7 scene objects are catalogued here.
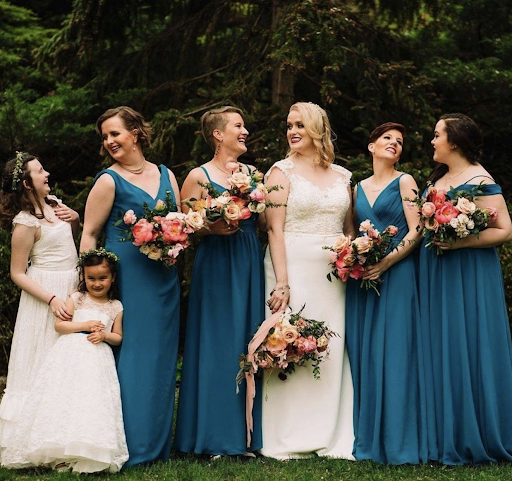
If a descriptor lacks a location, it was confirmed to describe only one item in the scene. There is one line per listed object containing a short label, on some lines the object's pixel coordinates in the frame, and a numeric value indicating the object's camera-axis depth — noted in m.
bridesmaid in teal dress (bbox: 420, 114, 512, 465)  5.68
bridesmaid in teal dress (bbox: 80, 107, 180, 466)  5.68
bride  5.97
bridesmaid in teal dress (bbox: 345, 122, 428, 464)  5.72
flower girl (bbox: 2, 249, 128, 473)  5.29
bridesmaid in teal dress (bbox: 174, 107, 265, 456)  5.91
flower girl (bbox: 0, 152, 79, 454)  5.73
